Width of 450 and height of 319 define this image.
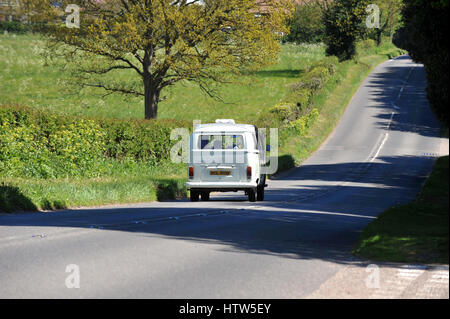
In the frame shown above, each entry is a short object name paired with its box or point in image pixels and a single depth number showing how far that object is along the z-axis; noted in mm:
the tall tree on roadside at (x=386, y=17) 91812
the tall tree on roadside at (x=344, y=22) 70125
